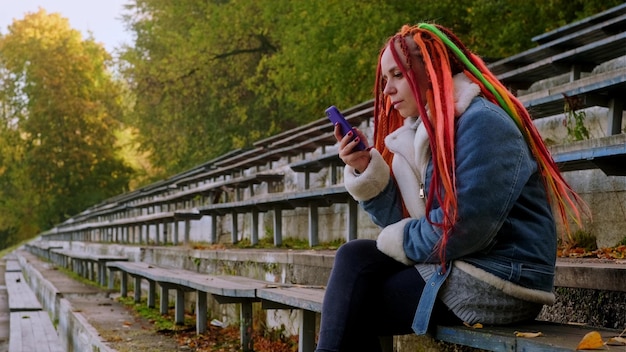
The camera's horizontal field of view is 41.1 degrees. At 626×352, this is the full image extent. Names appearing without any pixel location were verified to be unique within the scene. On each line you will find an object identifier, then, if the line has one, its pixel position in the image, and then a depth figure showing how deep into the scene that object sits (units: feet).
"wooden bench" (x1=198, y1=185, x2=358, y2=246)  19.57
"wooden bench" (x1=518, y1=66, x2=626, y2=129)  12.82
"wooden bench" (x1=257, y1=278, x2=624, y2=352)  6.74
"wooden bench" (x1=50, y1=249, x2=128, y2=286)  37.26
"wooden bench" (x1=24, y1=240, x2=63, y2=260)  77.50
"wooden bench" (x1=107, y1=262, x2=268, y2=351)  15.38
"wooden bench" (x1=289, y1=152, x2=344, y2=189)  22.59
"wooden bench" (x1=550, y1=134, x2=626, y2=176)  10.59
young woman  7.78
